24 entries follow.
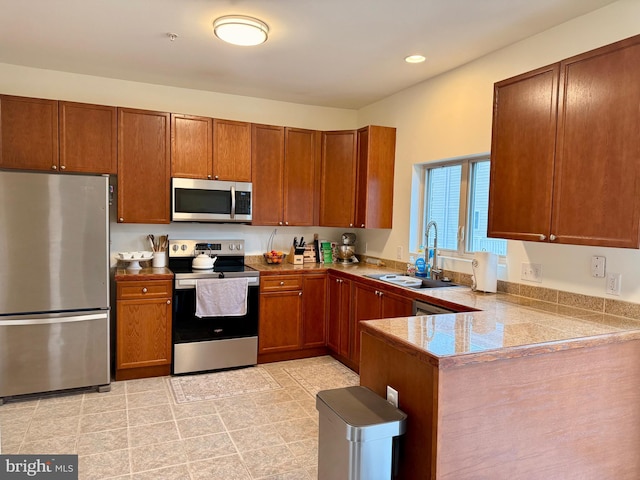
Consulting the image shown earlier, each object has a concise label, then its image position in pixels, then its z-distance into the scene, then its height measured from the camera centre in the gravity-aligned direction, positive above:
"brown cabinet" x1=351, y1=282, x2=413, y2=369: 3.13 -0.65
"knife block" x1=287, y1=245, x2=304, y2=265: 4.40 -0.36
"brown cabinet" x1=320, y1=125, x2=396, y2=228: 4.14 +0.45
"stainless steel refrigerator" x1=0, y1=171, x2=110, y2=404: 3.02 -0.47
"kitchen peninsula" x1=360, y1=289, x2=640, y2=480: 1.54 -0.66
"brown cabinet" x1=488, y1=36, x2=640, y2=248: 1.94 +0.39
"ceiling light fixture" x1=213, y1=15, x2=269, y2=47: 2.63 +1.21
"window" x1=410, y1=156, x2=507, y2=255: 3.33 +0.17
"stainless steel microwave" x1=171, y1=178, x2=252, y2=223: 3.83 +0.18
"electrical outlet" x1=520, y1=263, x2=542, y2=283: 2.72 -0.29
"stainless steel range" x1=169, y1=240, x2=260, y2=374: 3.63 -0.93
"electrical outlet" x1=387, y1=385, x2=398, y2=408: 1.73 -0.70
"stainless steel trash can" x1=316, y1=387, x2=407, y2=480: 1.52 -0.77
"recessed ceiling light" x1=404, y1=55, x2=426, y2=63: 3.20 +1.26
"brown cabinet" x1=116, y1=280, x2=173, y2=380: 3.47 -0.89
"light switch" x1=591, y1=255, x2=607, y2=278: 2.34 -0.21
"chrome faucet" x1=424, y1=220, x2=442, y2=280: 3.54 -0.25
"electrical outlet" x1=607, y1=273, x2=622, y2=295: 2.27 -0.29
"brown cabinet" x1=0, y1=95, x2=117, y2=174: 3.32 +0.66
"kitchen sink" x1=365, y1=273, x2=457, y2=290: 3.31 -0.46
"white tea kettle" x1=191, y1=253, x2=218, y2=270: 3.92 -0.39
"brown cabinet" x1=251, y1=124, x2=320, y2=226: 4.20 +0.47
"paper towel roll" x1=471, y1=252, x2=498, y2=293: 2.87 -0.31
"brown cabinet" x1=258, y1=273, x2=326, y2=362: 3.96 -0.90
